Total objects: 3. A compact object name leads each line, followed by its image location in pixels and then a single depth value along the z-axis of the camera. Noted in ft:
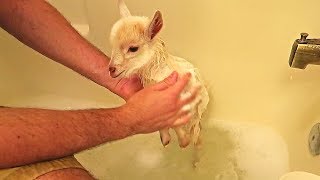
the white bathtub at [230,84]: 3.91
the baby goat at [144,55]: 2.97
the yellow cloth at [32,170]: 2.68
